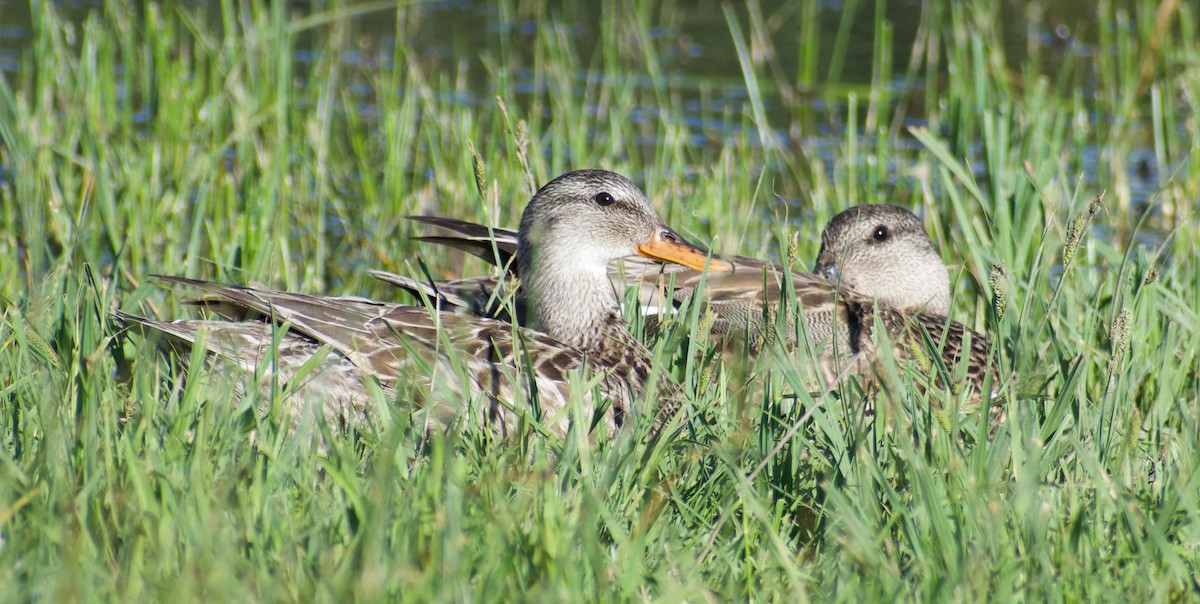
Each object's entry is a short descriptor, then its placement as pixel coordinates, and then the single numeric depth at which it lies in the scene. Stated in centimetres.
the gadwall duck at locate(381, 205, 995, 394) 977
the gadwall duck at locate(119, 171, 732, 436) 753
